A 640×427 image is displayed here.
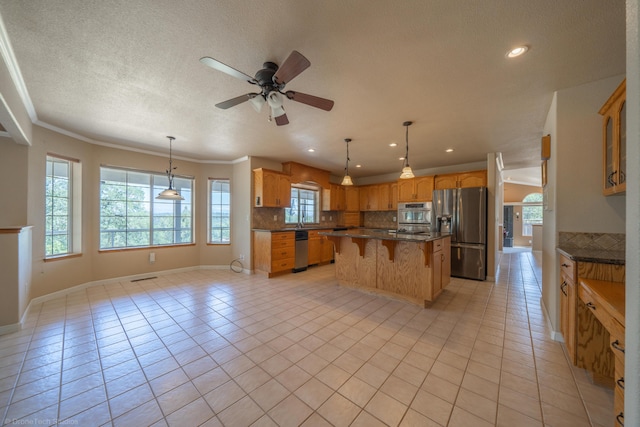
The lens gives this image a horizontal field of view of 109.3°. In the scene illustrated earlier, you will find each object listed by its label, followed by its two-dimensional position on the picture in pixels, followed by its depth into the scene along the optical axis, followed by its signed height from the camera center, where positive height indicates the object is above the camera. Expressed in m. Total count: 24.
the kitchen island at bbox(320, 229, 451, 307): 3.22 -0.79
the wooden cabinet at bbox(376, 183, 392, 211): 6.78 +0.51
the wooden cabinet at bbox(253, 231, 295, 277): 4.91 -0.86
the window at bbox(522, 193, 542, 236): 10.05 +0.06
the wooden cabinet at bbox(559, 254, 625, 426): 1.57 -0.80
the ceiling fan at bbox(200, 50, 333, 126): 1.59 +1.04
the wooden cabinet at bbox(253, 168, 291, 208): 5.12 +0.58
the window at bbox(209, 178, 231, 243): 5.57 +0.05
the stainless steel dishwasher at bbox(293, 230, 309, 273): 5.44 -0.92
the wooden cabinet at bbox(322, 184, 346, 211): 6.90 +0.47
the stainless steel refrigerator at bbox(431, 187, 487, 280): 4.61 -0.27
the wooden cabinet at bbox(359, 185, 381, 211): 7.06 +0.50
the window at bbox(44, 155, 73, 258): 3.55 +0.08
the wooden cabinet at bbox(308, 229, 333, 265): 5.84 -0.96
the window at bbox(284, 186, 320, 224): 6.35 +0.20
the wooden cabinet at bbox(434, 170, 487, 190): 4.94 +0.79
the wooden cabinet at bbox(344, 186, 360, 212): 7.34 +0.48
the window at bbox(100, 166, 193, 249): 4.38 +0.04
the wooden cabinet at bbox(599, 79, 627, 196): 1.79 +0.61
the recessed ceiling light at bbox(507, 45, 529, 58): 1.76 +1.29
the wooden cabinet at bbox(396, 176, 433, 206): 5.70 +0.64
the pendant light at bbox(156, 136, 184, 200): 4.11 +0.34
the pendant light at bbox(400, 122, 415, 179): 3.35 +0.61
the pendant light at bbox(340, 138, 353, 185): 4.02 +0.58
